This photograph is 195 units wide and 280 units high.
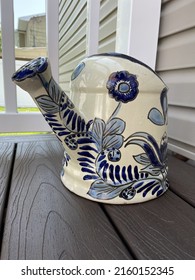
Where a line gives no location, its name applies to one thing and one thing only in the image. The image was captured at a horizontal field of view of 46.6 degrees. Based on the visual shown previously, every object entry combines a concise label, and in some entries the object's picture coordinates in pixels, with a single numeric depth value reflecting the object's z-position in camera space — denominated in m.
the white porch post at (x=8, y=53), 0.94
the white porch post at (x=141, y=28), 0.92
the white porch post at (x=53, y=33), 0.97
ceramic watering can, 0.43
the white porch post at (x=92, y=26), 0.99
